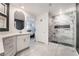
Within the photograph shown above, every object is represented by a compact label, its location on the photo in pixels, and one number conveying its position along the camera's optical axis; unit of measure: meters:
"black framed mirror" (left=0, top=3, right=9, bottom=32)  1.56
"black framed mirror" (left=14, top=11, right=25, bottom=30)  2.26
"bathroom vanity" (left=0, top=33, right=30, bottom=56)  1.24
